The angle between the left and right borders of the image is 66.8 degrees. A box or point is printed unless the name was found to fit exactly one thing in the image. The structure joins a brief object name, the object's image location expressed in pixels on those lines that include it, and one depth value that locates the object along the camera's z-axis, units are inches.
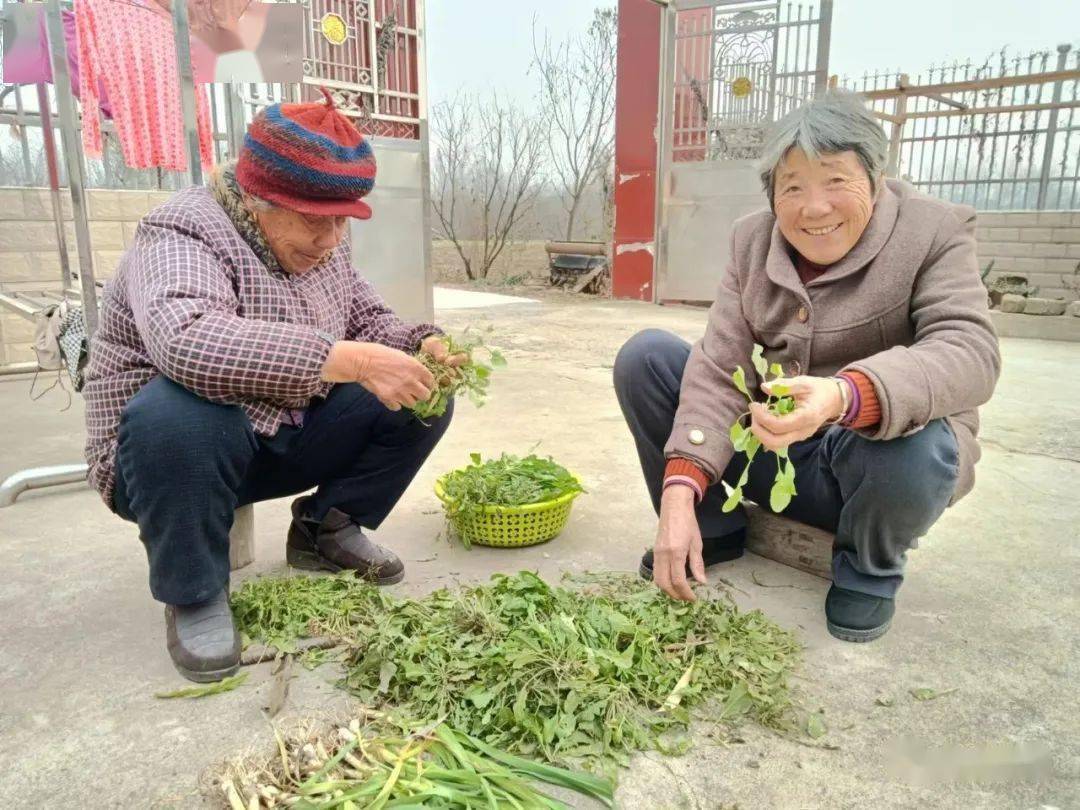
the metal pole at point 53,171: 146.6
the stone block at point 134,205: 201.0
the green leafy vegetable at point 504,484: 92.9
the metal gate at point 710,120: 301.0
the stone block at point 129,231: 201.2
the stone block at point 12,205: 182.9
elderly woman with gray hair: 65.2
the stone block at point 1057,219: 318.0
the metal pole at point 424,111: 241.6
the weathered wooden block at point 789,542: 85.7
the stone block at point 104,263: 197.5
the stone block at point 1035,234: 322.3
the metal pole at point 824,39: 274.2
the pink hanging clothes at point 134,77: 136.6
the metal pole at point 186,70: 100.3
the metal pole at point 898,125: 344.2
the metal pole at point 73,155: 105.3
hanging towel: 129.9
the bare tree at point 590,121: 516.7
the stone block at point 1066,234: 318.0
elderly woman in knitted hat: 63.9
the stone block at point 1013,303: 278.2
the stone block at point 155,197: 205.9
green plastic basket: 91.5
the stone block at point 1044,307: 273.1
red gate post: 333.4
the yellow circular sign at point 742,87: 305.7
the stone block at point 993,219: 331.3
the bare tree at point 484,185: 542.3
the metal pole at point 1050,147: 312.3
